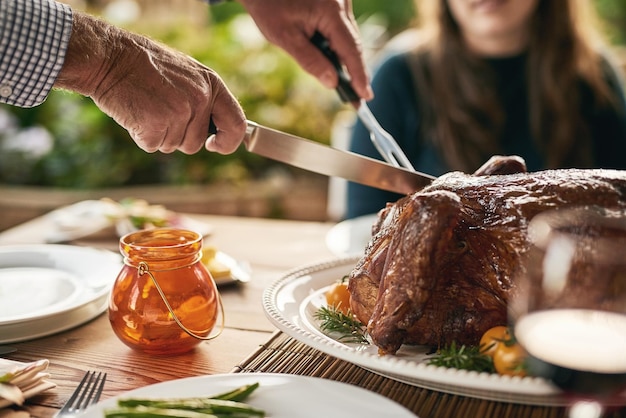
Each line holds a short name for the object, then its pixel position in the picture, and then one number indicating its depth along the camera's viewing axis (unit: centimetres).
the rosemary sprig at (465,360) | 113
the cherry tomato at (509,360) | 103
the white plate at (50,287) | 141
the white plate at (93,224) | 219
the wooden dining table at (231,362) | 112
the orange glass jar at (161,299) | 130
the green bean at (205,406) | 98
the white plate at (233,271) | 175
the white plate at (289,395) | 99
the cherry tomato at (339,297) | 144
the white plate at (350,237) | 196
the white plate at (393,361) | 100
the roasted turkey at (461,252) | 117
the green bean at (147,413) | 94
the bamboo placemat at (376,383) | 110
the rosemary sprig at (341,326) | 132
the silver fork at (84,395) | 108
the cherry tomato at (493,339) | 113
